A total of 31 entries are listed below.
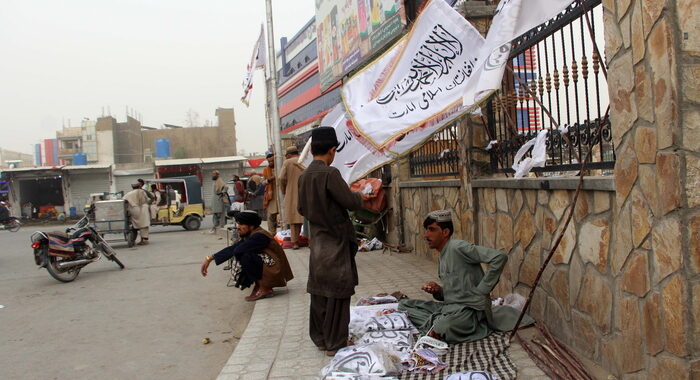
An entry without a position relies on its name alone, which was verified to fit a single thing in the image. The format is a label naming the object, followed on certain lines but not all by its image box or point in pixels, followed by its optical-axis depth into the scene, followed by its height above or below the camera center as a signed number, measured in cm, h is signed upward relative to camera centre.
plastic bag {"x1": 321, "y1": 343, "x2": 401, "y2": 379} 338 -118
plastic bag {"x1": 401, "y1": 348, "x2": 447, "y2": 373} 348 -122
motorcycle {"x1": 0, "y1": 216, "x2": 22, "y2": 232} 2305 -127
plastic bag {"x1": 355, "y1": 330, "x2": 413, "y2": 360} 385 -119
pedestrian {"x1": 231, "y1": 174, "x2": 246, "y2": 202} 1449 -16
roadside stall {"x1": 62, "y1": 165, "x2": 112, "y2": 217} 3238 +60
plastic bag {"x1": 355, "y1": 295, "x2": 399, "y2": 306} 513 -116
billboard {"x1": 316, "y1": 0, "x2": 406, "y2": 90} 1033 +341
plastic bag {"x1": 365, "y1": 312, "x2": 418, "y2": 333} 423 -115
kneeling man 603 -84
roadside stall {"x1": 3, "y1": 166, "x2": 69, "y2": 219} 3061 +19
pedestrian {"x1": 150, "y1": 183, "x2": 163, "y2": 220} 1878 -56
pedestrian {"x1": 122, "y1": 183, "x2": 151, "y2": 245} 1380 -50
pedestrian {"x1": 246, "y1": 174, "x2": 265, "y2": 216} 1445 -21
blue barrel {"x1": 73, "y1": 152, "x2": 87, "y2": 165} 4101 +254
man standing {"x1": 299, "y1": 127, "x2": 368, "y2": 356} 396 -44
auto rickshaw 1908 -58
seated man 390 -86
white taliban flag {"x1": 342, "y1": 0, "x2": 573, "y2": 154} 314 +72
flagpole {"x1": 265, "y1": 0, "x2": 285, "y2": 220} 1502 +282
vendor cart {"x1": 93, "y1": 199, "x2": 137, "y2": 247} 1352 -64
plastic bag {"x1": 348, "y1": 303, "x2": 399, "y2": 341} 427 -117
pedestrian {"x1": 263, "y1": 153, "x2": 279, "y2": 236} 1071 -23
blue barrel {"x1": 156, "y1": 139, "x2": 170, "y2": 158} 4491 +339
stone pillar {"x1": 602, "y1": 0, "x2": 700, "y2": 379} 241 -9
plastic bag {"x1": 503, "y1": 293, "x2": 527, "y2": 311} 444 -108
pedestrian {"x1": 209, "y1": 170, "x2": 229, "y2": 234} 1591 -50
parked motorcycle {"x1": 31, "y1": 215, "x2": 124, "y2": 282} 863 -96
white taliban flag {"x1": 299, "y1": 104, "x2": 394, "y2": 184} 487 +22
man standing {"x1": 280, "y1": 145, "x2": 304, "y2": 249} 934 +1
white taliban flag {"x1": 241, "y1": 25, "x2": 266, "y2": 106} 1609 +377
